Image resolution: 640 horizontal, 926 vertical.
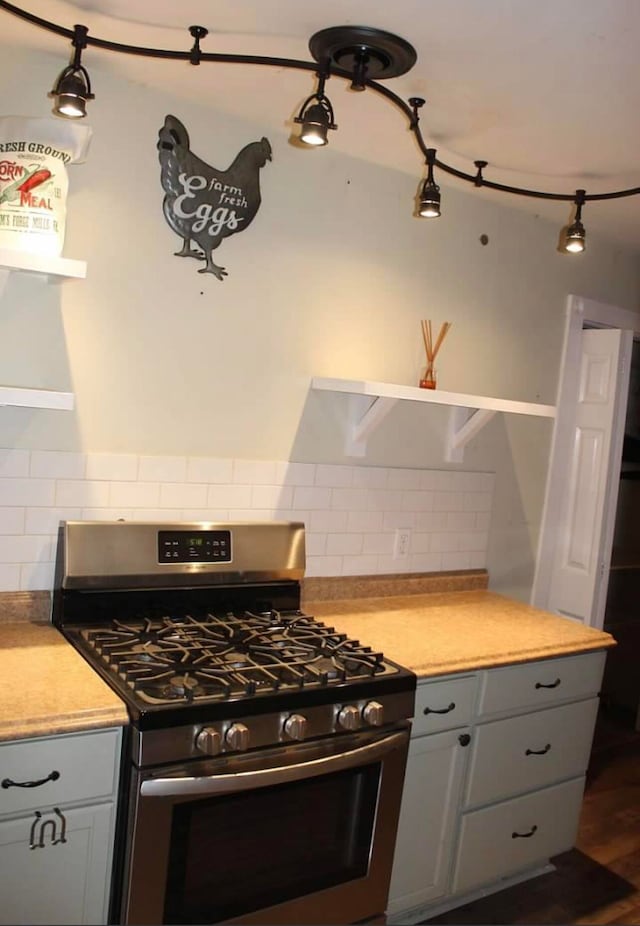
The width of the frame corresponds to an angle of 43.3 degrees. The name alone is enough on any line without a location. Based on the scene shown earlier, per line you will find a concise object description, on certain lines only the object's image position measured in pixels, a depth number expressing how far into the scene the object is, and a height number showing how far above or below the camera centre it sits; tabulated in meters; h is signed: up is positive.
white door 3.28 -0.12
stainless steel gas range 1.69 -0.69
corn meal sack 1.85 +0.48
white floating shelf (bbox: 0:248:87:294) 1.81 +0.30
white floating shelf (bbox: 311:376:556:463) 2.44 +0.10
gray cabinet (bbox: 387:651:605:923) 2.22 -1.00
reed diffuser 2.77 +0.31
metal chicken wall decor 2.25 +0.63
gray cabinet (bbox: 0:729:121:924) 1.59 -0.87
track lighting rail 1.70 +0.80
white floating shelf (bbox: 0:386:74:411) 1.88 -0.01
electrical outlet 2.85 -0.39
